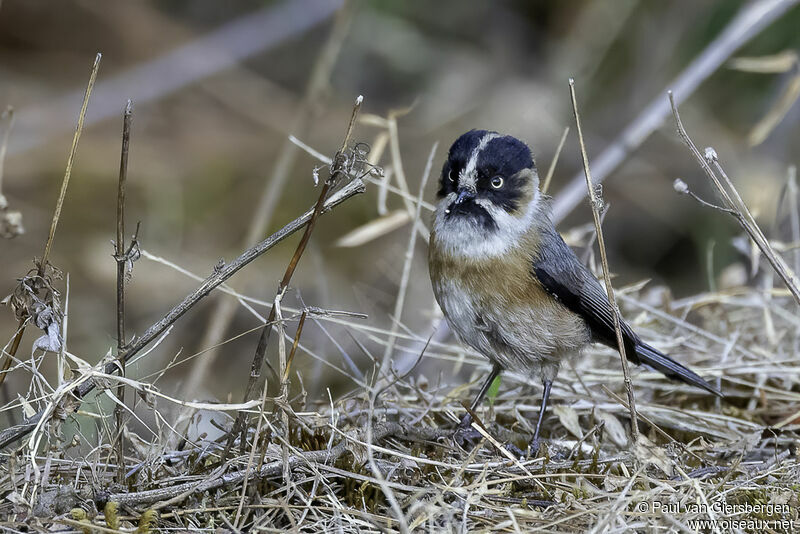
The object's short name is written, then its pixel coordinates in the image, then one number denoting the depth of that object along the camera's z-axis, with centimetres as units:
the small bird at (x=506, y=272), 705
